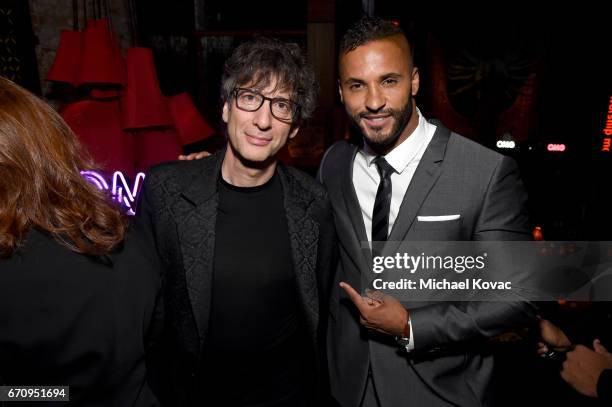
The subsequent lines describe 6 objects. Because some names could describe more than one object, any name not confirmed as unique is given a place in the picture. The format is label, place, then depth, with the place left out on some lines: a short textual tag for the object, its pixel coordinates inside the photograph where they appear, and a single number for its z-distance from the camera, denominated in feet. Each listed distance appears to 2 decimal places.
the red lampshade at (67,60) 9.54
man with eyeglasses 5.81
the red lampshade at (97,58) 9.28
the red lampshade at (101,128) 10.26
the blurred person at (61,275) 3.19
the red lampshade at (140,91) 9.95
